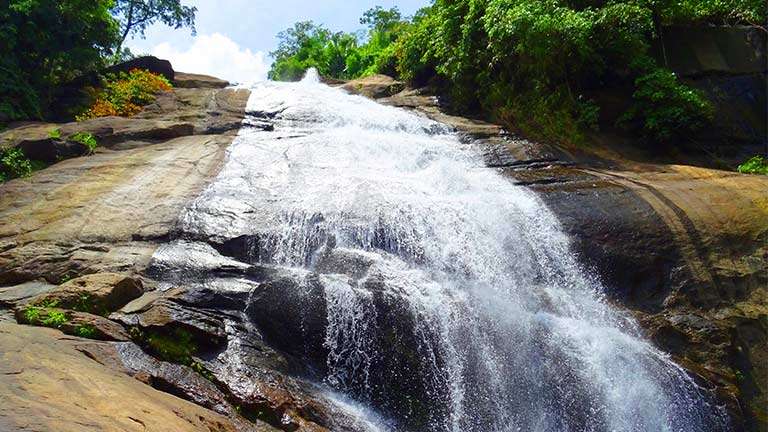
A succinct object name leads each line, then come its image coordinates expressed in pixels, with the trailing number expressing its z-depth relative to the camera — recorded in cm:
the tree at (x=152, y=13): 2834
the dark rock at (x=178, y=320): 719
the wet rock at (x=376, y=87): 2022
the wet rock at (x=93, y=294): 718
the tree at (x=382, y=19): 3054
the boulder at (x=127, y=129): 1348
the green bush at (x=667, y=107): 1417
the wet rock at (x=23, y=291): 746
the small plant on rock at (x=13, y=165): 1202
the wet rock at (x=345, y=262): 882
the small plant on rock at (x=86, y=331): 665
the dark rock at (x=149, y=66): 1936
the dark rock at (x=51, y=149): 1248
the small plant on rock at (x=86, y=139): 1297
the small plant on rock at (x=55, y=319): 666
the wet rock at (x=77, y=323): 666
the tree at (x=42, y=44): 1500
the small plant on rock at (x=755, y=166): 1316
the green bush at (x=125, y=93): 1631
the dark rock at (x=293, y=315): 797
